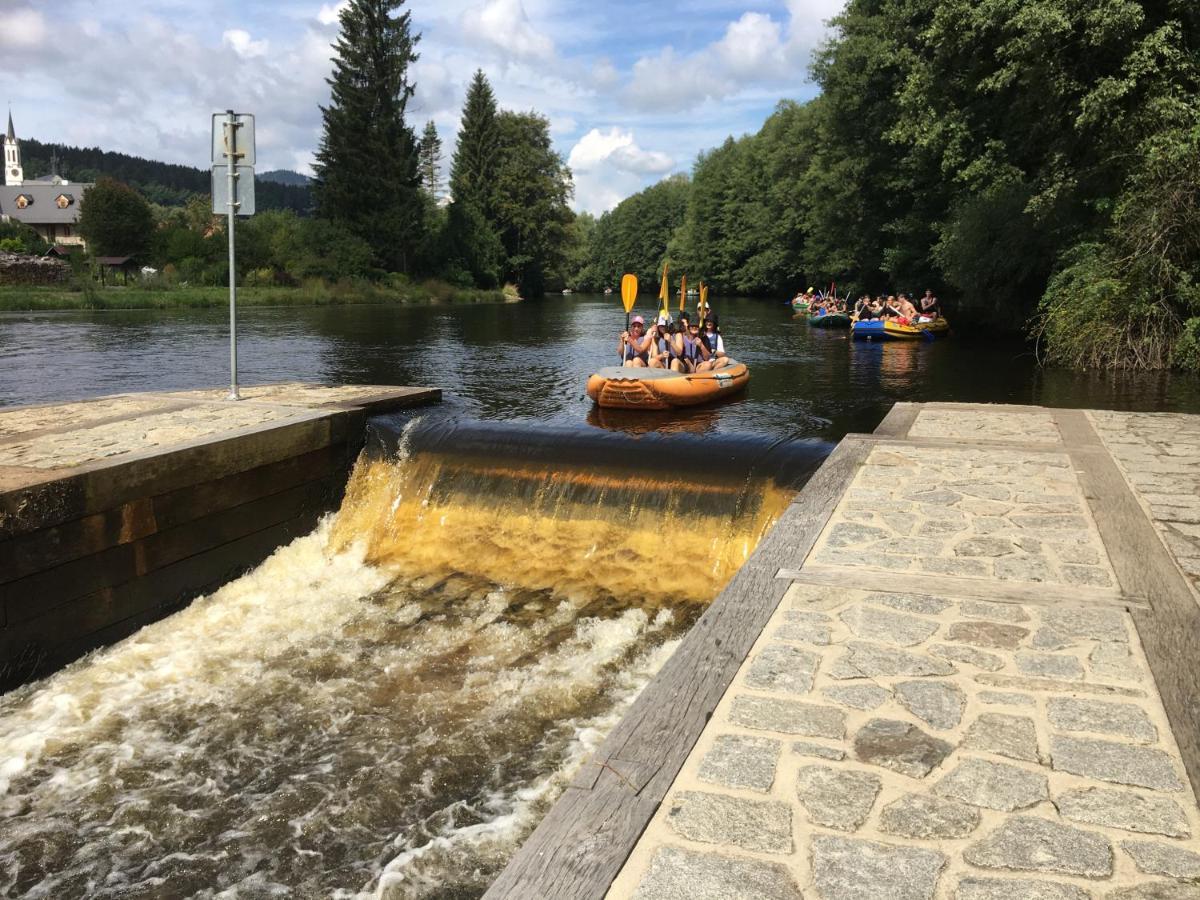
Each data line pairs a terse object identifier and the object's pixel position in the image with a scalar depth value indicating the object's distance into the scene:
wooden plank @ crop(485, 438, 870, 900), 2.61
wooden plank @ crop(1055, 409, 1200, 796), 3.32
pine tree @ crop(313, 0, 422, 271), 50.91
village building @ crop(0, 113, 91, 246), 87.44
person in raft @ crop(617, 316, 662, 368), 13.59
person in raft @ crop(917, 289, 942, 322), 27.93
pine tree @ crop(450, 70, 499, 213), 61.84
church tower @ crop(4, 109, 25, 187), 141.07
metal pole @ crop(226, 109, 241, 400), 8.73
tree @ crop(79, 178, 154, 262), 57.97
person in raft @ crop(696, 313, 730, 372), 13.73
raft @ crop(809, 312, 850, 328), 30.72
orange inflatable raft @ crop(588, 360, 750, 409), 11.75
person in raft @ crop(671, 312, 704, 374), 13.62
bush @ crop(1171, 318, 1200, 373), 15.70
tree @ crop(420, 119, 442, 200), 79.25
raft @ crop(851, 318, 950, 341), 25.48
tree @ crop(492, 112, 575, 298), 63.00
